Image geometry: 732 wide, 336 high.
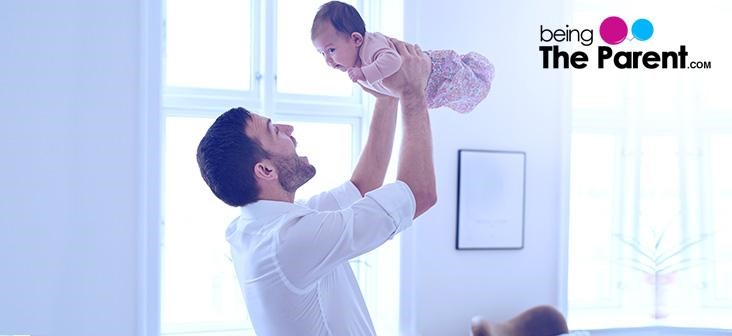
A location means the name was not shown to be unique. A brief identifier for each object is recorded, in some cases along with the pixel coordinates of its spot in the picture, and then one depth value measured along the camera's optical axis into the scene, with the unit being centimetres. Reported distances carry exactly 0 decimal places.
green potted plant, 399
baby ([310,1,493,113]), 172
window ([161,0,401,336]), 326
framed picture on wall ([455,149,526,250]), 347
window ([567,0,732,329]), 412
